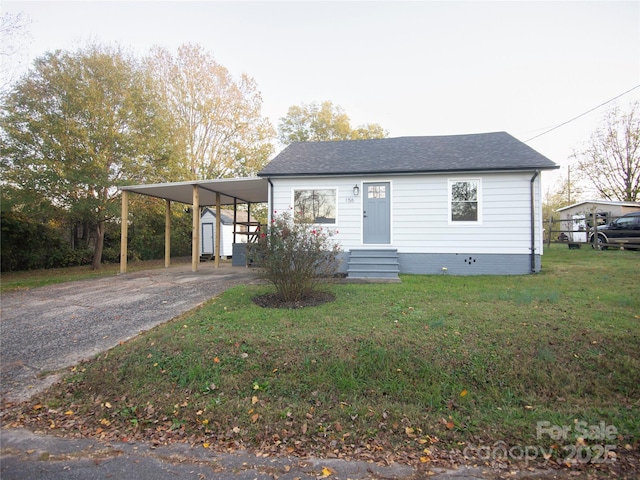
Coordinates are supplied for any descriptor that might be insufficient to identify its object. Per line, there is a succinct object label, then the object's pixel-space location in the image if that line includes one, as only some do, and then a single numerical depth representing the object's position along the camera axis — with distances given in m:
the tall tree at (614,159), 20.02
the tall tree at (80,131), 10.83
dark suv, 12.02
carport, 10.80
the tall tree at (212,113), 18.02
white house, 9.15
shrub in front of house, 5.55
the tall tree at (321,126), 26.36
